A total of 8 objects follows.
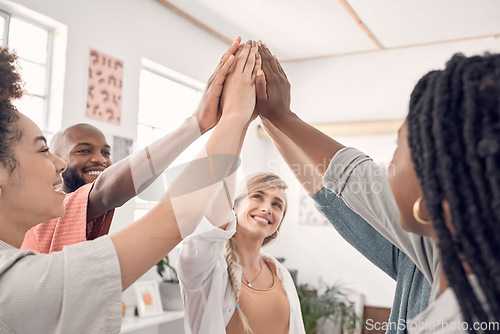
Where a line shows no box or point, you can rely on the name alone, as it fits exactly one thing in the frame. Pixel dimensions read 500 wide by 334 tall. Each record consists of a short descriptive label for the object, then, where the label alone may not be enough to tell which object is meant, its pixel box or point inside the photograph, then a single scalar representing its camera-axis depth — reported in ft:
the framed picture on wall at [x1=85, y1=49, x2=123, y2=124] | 7.92
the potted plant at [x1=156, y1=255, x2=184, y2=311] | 8.86
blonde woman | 4.62
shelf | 7.49
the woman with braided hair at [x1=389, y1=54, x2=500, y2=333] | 1.64
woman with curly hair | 1.93
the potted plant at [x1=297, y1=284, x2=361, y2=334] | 10.67
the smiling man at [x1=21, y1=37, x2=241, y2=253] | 3.28
